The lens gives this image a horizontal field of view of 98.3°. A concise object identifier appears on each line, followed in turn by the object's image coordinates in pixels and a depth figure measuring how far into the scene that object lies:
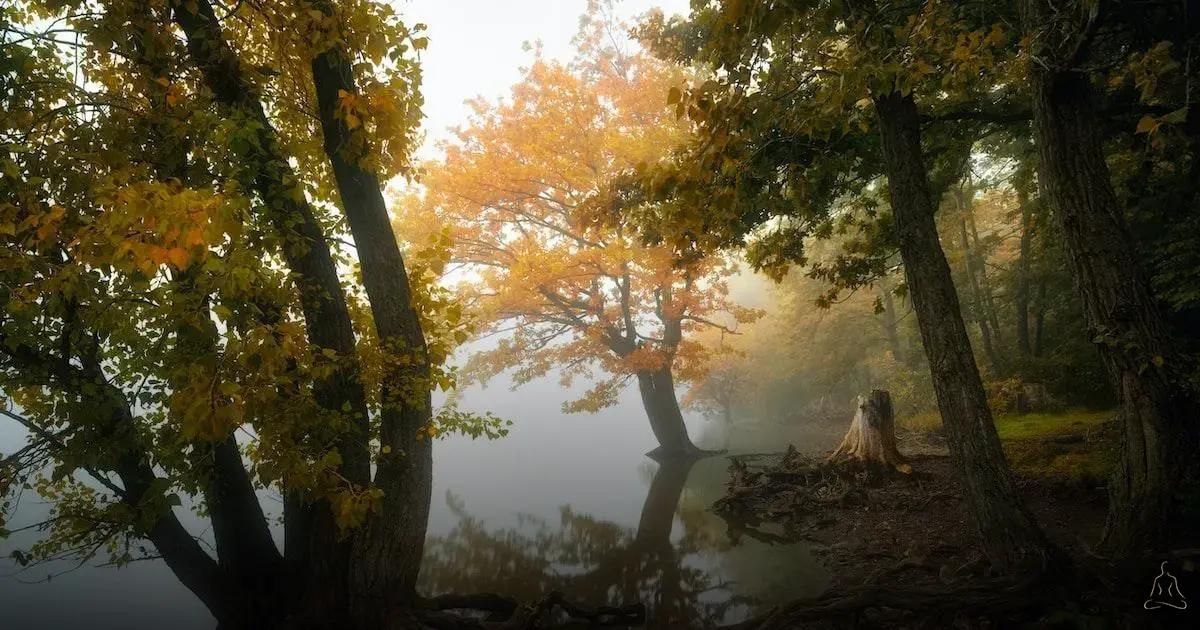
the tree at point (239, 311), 3.62
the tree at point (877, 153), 3.03
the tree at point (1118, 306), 3.87
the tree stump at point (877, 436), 9.88
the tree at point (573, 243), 13.25
